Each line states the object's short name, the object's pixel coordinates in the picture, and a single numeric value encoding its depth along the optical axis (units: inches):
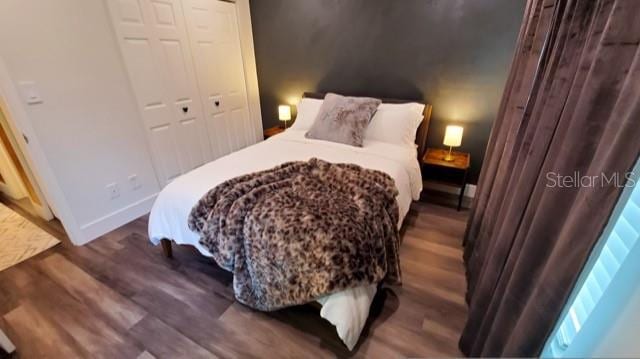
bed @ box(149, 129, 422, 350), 51.8
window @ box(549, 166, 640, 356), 27.0
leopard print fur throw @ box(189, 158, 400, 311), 51.6
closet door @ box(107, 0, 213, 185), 91.1
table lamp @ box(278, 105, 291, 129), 133.3
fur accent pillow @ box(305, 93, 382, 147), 97.3
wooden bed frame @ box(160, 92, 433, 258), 105.1
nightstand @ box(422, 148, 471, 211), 97.7
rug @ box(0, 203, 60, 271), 83.2
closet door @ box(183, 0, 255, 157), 112.3
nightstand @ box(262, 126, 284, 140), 137.0
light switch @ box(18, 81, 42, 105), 70.0
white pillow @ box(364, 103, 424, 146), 98.1
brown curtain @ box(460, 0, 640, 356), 26.4
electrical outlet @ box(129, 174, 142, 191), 99.0
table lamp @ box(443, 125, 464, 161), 96.7
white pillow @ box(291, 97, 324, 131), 115.1
